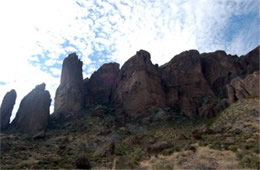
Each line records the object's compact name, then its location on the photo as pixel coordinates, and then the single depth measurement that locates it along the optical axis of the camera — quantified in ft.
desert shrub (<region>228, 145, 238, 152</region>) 73.57
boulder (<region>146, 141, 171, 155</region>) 89.86
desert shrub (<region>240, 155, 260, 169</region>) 56.05
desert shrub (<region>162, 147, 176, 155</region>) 82.97
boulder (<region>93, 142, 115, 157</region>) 111.70
